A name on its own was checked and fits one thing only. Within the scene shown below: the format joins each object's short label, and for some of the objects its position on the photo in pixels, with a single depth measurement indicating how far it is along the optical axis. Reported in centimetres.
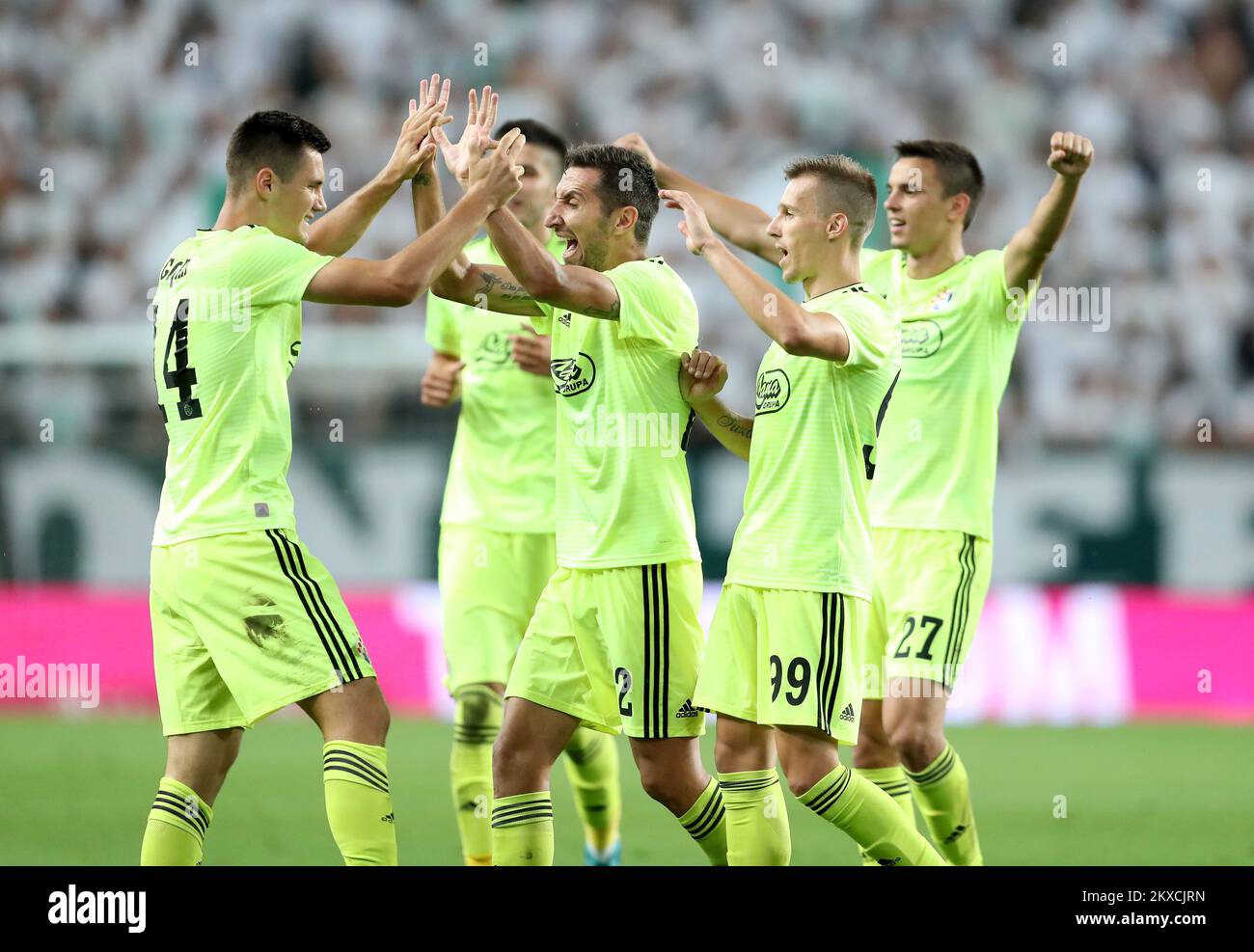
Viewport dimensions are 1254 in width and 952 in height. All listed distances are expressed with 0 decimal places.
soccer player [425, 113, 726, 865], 1015
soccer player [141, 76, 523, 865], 940
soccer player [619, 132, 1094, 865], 1161
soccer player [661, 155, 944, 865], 986
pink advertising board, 2081
